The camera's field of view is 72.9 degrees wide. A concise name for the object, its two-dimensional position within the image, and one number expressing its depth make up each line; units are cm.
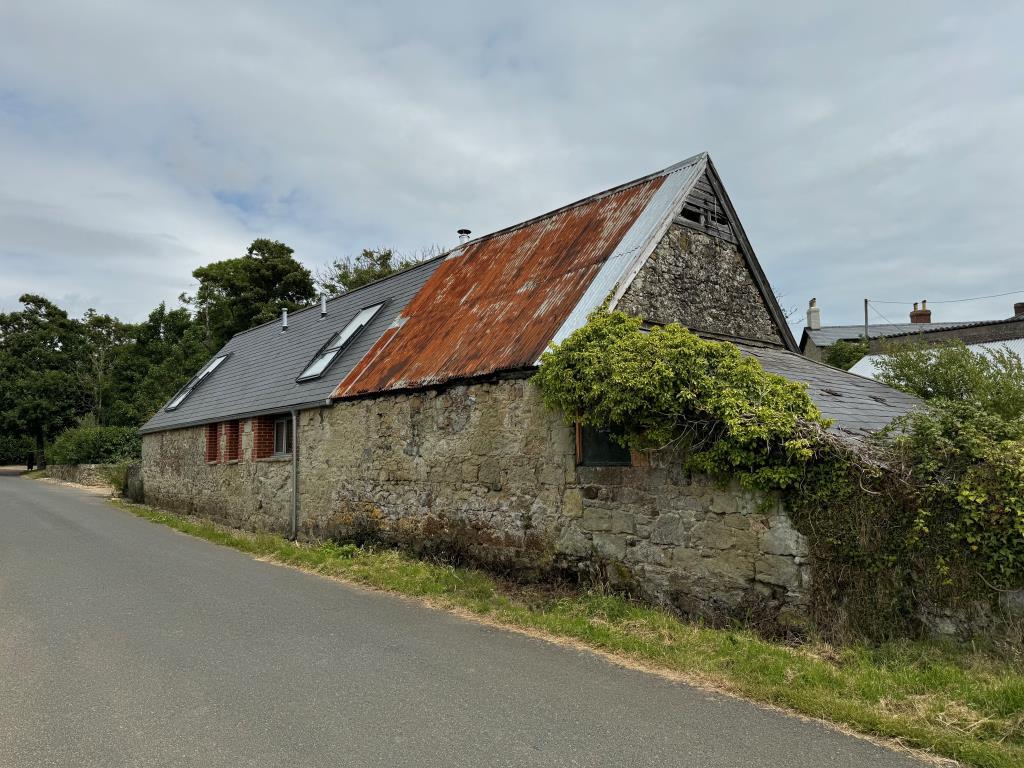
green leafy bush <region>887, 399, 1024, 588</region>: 521
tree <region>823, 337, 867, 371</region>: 3272
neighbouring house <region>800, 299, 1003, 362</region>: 4403
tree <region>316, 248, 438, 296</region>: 4234
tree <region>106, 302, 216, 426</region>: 4369
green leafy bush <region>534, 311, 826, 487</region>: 633
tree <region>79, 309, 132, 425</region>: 4928
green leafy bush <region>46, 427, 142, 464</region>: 3738
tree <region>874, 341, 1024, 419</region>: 1091
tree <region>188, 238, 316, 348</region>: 4131
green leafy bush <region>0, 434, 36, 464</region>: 5122
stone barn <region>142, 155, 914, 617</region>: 708
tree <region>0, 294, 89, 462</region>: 4725
